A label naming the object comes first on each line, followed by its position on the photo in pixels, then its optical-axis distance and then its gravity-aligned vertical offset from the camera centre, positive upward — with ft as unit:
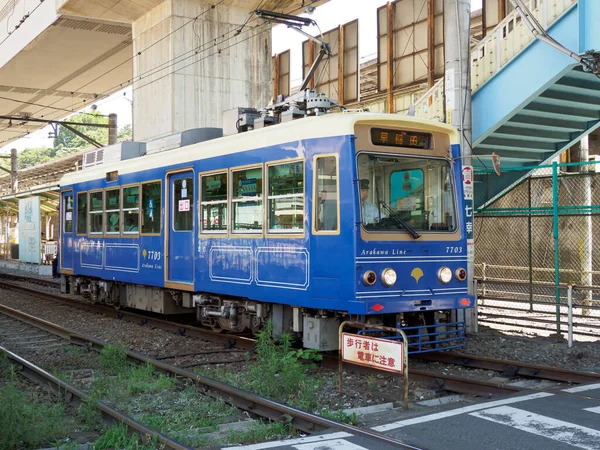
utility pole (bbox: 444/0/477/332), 35.88 +8.83
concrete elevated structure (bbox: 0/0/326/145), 66.49 +19.96
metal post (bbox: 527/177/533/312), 36.24 -1.74
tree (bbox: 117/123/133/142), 298.56 +52.84
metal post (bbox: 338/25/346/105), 84.31 +22.47
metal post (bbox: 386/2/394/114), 77.15 +21.36
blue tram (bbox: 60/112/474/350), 26.81 +0.71
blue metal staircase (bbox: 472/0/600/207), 37.65 +8.37
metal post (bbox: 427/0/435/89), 72.33 +21.41
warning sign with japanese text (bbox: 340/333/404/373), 21.66 -3.64
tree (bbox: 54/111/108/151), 283.59 +47.30
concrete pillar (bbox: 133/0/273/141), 66.28 +17.85
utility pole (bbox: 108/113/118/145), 92.15 +15.76
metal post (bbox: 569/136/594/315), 45.98 -0.31
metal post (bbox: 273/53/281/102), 99.45 +24.43
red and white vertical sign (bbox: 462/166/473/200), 34.47 +3.06
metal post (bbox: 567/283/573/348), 31.86 -3.36
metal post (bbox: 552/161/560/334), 35.19 +0.72
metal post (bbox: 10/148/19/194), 123.34 +14.05
